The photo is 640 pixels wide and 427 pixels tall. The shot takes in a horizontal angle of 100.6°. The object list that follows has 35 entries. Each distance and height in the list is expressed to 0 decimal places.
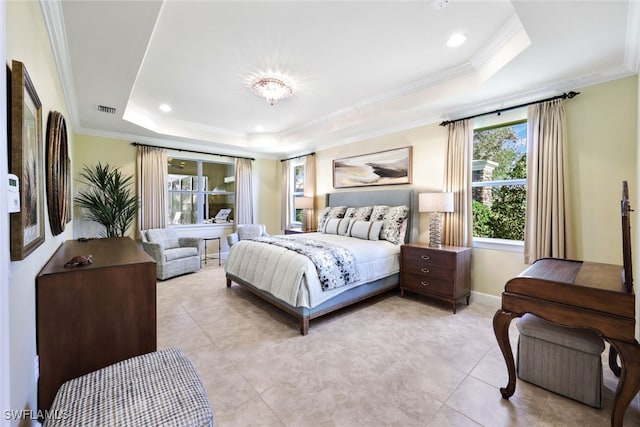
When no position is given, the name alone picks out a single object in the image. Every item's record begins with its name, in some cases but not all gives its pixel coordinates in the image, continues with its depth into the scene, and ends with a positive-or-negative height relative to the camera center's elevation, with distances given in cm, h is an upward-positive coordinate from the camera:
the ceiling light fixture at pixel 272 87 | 312 +151
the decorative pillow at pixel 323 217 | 484 -10
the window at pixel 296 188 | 650 +58
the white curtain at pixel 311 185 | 571 +58
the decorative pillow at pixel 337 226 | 432 -24
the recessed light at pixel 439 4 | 195 +154
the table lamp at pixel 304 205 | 561 +14
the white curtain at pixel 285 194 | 647 +44
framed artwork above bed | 417 +74
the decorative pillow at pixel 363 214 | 424 -4
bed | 261 -69
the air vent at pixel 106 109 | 343 +137
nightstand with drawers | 307 -73
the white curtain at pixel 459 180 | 341 +40
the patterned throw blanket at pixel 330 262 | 273 -54
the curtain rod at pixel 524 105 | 267 +118
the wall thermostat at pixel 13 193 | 88 +7
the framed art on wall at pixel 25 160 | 102 +24
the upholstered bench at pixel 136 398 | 96 -74
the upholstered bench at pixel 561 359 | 164 -98
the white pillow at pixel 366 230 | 383 -27
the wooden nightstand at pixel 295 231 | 562 -41
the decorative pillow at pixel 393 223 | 377 -17
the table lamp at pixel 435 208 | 336 +4
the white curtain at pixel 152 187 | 487 +49
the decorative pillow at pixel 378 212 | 404 -1
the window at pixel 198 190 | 566 +50
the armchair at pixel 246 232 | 509 -42
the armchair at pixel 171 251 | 430 -65
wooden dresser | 138 -59
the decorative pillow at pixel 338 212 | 475 -1
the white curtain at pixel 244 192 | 611 +47
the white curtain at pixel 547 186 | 269 +25
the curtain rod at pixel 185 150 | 485 +128
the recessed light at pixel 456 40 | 238 +157
